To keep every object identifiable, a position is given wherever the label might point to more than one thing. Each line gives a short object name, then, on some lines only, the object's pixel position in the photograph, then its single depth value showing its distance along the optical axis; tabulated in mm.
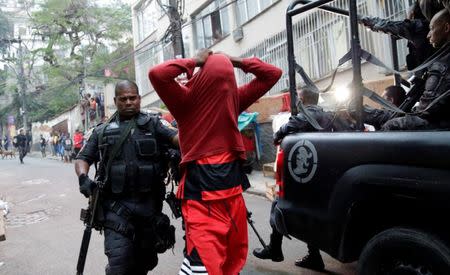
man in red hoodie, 2301
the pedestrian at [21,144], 20984
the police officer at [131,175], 2912
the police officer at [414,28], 3232
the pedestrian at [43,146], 28250
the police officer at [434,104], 2592
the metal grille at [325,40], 8023
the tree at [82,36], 27844
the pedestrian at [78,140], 18961
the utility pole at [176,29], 11477
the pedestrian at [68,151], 21984
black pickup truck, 2174
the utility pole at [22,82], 33378
